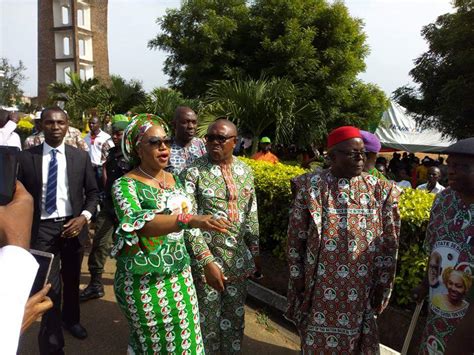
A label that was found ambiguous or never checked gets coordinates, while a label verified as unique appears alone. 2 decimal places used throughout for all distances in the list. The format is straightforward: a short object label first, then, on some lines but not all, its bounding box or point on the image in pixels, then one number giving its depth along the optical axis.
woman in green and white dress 2.30
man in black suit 3.24
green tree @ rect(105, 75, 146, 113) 16.23
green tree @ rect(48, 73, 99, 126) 16.62
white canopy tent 16.39
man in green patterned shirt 3.06
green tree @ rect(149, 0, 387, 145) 12.98
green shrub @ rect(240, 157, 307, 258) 4.70
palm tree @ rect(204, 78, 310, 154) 7.79
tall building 40.00
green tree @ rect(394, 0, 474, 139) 11.26
